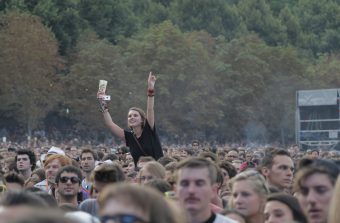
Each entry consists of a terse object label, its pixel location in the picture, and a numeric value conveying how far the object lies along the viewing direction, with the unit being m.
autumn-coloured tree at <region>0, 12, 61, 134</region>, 64.56
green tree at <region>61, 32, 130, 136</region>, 68.94
